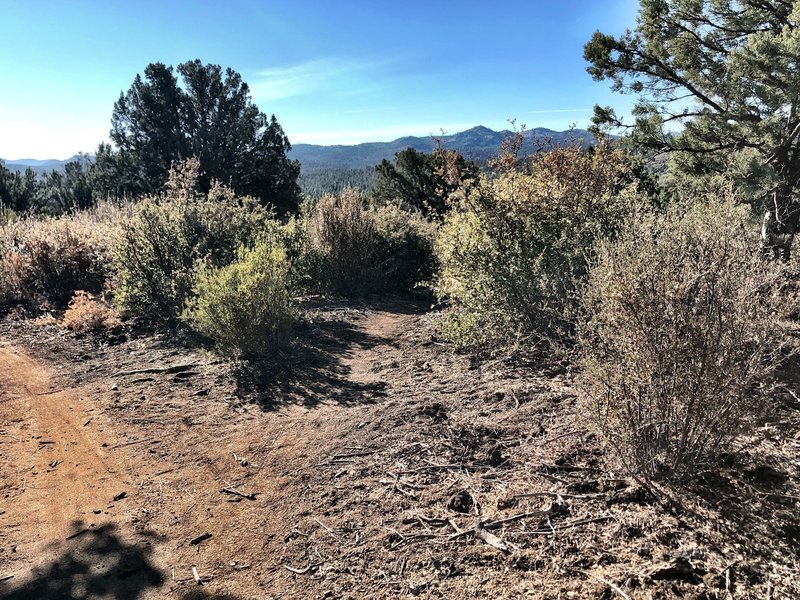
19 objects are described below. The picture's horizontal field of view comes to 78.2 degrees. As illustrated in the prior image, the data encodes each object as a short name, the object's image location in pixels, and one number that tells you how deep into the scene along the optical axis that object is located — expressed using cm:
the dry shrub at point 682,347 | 227
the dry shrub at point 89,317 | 738
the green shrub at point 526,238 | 514
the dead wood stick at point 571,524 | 239
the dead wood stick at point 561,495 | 257
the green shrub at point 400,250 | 1116
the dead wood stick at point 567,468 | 284
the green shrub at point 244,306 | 556
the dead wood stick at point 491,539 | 237
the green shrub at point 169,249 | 732
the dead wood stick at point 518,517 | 252
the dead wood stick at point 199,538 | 290
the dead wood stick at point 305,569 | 256
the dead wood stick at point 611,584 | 196
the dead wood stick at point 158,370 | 566
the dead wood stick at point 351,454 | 356
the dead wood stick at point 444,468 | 315
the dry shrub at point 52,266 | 905
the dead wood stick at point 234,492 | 332
